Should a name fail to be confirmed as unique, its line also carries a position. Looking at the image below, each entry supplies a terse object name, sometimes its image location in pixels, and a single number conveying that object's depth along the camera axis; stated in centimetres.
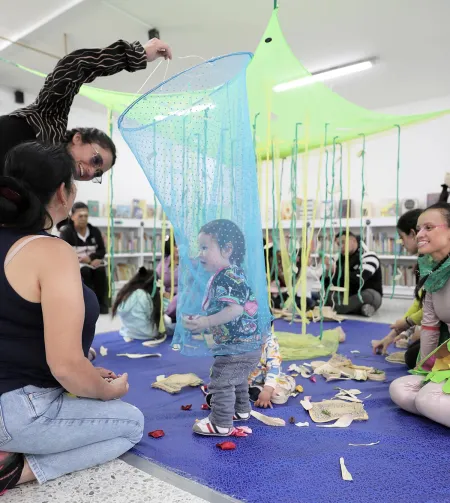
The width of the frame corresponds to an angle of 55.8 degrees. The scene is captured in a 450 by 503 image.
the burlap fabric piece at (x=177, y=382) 200
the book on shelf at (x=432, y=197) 559
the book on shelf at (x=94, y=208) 586
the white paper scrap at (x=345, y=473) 123
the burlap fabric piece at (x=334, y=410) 167
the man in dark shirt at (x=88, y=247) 436
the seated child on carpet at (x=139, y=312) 308
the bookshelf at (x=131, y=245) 615
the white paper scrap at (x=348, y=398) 186
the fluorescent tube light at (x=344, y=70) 469
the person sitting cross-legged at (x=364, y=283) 407
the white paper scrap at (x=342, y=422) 161
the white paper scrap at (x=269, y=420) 163
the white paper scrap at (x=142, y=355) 263
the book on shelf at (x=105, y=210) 613
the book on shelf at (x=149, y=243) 651
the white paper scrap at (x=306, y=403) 178
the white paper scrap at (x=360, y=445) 145
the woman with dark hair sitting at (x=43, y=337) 107
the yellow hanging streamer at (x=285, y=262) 260
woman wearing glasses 155
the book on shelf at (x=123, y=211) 626
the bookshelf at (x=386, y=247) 580
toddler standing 146
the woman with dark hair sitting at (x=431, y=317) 163
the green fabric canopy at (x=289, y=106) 229
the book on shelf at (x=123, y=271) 621
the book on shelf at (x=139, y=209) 648
